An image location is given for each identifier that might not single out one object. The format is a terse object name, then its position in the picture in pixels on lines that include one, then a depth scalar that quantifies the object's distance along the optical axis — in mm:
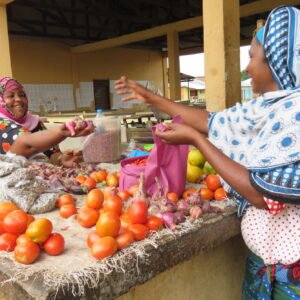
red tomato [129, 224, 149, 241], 1298
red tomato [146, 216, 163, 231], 1374
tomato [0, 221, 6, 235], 1335
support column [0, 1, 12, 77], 4656
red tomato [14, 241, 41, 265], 1146
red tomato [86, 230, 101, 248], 1235
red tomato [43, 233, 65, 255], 1217
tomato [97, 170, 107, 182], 2183
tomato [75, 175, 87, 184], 2061
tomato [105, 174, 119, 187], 2029
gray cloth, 1616
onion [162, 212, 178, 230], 1407
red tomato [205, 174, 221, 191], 1799
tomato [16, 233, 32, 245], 1194
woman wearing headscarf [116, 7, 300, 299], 1066
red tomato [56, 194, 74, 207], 1717
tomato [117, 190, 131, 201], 1660
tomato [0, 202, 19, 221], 1410
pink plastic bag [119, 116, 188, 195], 1644
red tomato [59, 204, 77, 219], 1579
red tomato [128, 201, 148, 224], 1359
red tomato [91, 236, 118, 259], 1161
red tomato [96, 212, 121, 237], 1222
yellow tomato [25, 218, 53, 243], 1211
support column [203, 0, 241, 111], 2482
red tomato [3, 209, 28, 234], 1288
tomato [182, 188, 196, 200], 1707
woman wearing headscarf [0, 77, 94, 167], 2172
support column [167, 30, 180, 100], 10305
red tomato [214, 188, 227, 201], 1735
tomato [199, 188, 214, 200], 1739
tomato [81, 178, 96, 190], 1993
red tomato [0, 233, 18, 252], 1244
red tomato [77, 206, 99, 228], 1458
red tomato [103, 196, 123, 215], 1458
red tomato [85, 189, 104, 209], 1562
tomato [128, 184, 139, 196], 1683
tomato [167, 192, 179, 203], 1636
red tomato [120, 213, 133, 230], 1325
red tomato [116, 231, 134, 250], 1228
